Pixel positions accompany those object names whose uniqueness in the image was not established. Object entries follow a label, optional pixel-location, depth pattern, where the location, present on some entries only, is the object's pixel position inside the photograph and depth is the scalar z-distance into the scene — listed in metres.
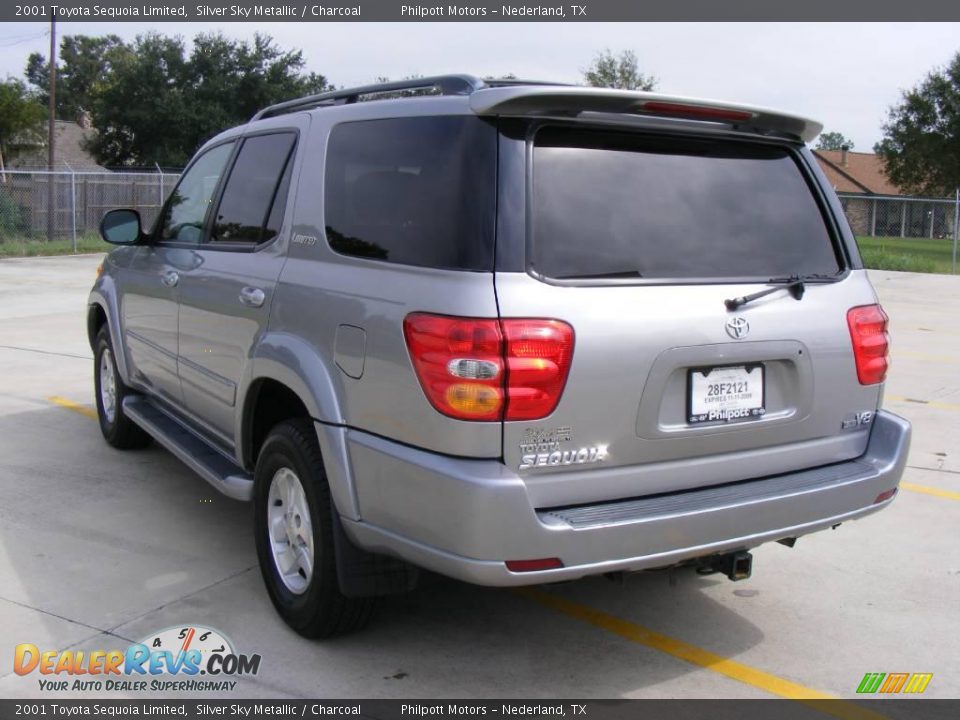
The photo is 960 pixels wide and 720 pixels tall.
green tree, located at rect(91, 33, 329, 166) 48.66
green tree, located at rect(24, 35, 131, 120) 90.12
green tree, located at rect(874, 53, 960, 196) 45.91
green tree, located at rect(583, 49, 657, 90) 42.56
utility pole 29.33
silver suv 3.08
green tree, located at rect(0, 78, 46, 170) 36.62
